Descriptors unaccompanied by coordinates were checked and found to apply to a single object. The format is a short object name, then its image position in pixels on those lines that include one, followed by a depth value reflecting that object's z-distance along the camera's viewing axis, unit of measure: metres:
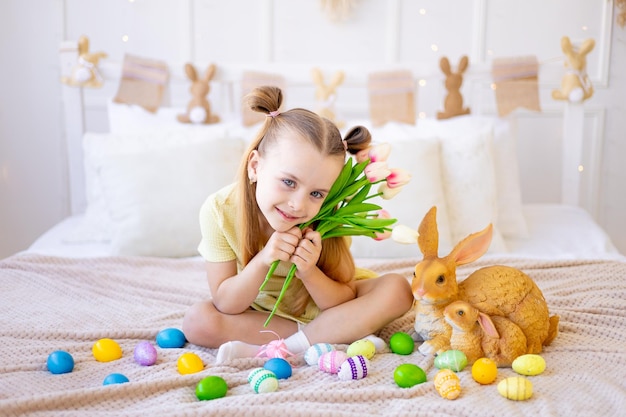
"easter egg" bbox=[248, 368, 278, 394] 1.09
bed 1.07
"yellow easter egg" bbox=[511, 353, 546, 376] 1.18
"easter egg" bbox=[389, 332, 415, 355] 1.32
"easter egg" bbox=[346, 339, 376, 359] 1.28
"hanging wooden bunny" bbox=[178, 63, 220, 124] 2.44
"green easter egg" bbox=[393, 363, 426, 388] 1.14
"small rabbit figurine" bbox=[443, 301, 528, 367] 1.23
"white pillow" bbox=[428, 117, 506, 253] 2.16
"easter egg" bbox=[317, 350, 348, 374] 1.20
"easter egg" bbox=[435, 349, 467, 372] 1.21
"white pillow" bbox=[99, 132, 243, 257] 2.04
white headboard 2.51
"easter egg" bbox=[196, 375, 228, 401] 1.07
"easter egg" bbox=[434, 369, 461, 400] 1.08
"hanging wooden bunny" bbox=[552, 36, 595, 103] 2.42
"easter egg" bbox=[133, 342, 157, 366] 1.24
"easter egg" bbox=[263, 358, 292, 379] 1.18
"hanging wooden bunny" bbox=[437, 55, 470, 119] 2.41
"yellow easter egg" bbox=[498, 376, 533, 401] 1.08
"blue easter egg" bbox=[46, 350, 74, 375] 1.19
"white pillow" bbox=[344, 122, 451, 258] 2.05
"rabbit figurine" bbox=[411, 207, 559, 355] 1.26
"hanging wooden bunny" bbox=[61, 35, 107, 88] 2.42
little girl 1.22
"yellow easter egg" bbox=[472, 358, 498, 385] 1.15
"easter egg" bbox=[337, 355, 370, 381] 1.16
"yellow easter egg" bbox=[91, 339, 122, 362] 1.27
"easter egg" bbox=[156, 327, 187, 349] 1.36
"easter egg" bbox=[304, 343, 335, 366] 1.26
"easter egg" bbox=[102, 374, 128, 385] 1.12
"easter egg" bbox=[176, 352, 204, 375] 1.20
